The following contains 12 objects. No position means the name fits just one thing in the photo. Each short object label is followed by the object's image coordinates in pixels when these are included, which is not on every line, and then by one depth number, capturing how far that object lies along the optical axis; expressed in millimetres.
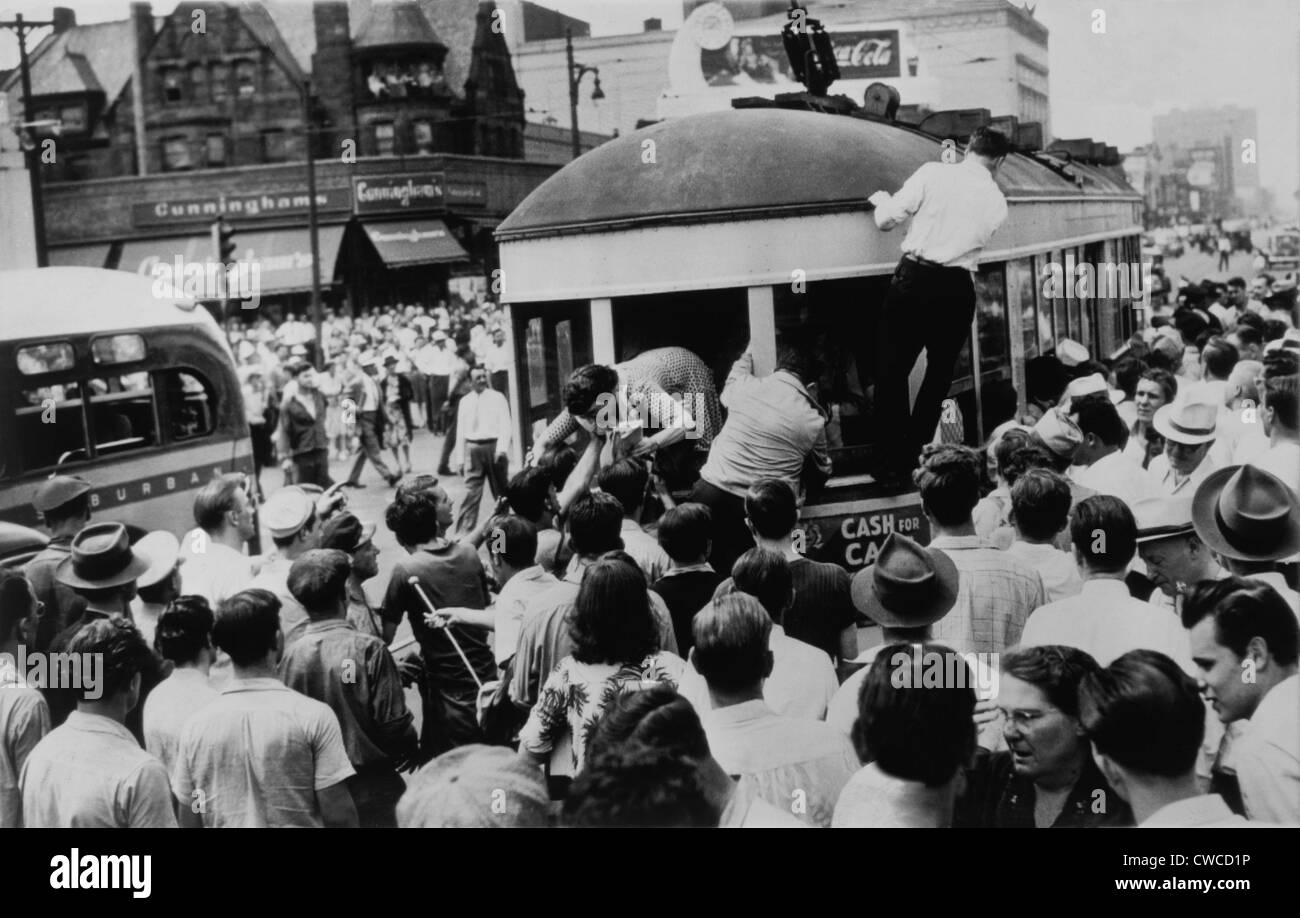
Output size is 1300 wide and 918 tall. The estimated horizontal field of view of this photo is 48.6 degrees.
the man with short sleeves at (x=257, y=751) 4000
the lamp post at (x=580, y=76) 9555
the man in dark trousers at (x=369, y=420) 13938
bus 9484
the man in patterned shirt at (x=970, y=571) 4359
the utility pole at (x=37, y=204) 12416
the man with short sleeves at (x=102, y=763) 3824
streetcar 6637
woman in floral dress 3961
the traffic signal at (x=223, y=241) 12480
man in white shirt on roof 6227
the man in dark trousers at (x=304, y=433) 12766
